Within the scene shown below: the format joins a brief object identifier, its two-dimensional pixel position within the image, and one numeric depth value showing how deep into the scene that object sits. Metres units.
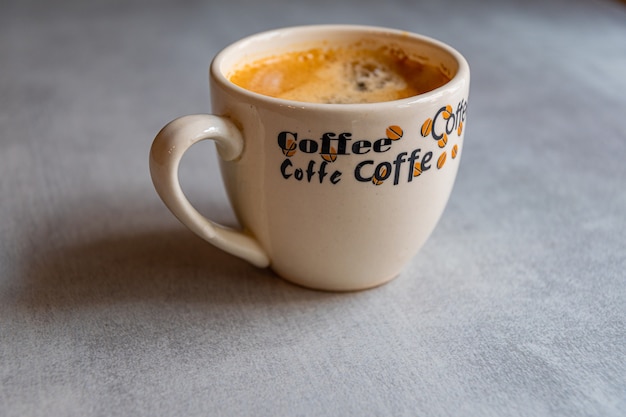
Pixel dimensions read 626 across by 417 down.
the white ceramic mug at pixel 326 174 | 0.56
